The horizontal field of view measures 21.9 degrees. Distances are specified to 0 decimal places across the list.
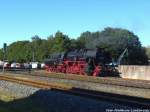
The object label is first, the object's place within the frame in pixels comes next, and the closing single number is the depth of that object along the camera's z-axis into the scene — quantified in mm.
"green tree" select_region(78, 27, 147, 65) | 84000
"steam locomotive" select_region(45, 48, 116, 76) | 44688
